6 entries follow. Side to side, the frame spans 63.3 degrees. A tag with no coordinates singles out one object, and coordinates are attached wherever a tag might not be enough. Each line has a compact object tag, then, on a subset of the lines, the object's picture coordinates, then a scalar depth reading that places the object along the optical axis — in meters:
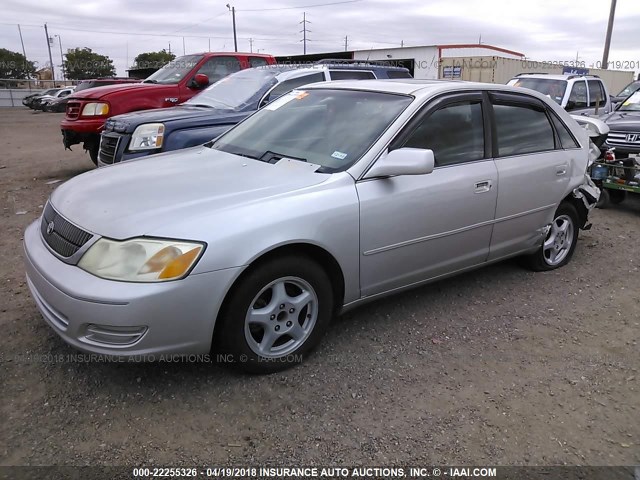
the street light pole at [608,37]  26.83
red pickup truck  8.09
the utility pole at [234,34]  56.71
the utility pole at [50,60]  67.99
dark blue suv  5.88
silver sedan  2.55
